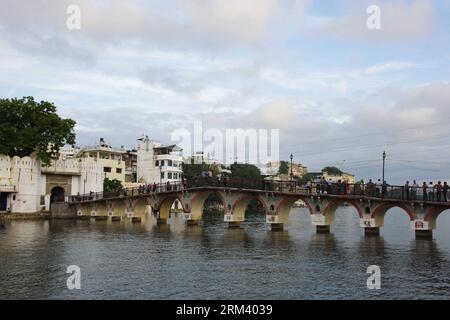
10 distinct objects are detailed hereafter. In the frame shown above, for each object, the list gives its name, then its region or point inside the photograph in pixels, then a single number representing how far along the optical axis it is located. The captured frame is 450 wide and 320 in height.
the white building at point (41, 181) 70.50
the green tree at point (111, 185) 87.88
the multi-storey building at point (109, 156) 95.19
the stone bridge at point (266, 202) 41.38
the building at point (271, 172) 191.84
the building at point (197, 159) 132.38
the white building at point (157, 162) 104.44
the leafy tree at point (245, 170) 132.15
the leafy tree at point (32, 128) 67.81
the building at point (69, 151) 120.32
